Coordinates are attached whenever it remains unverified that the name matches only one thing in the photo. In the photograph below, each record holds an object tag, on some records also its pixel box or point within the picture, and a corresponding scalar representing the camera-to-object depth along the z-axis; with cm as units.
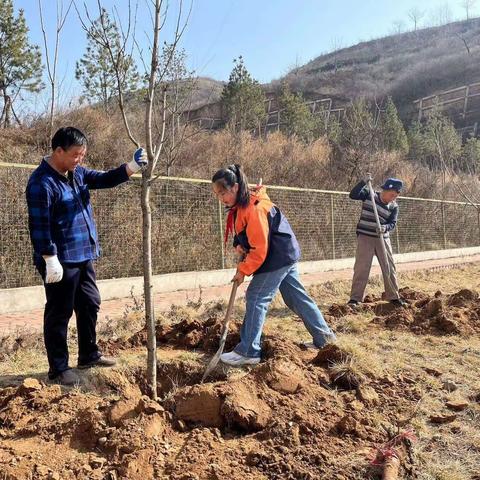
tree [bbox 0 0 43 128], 1197
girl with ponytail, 378
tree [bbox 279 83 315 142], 2330
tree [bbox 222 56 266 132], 2180
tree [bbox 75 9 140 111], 1459
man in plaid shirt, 335
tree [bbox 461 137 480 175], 2677
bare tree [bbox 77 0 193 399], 312
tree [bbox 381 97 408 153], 2677
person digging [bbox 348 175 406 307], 654
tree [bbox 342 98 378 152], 1914
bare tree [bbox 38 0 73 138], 772
